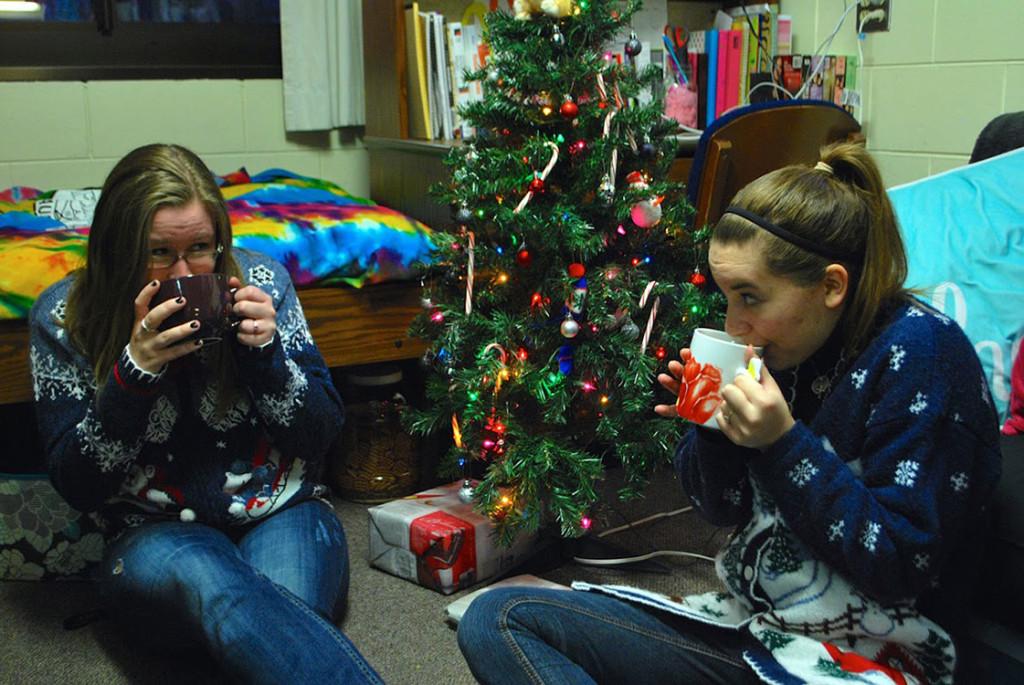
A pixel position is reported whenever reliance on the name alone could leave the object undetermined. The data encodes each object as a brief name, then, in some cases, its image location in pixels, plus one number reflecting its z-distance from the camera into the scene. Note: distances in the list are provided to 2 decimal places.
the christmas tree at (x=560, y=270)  1.86
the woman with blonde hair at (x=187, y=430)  1.47
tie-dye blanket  2.02
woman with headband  1.04
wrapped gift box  1.95
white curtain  2.90
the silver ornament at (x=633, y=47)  1.95
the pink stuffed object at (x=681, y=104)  2.98
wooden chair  2.01
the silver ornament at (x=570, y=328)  1.85
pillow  1.60
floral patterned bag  1.93
